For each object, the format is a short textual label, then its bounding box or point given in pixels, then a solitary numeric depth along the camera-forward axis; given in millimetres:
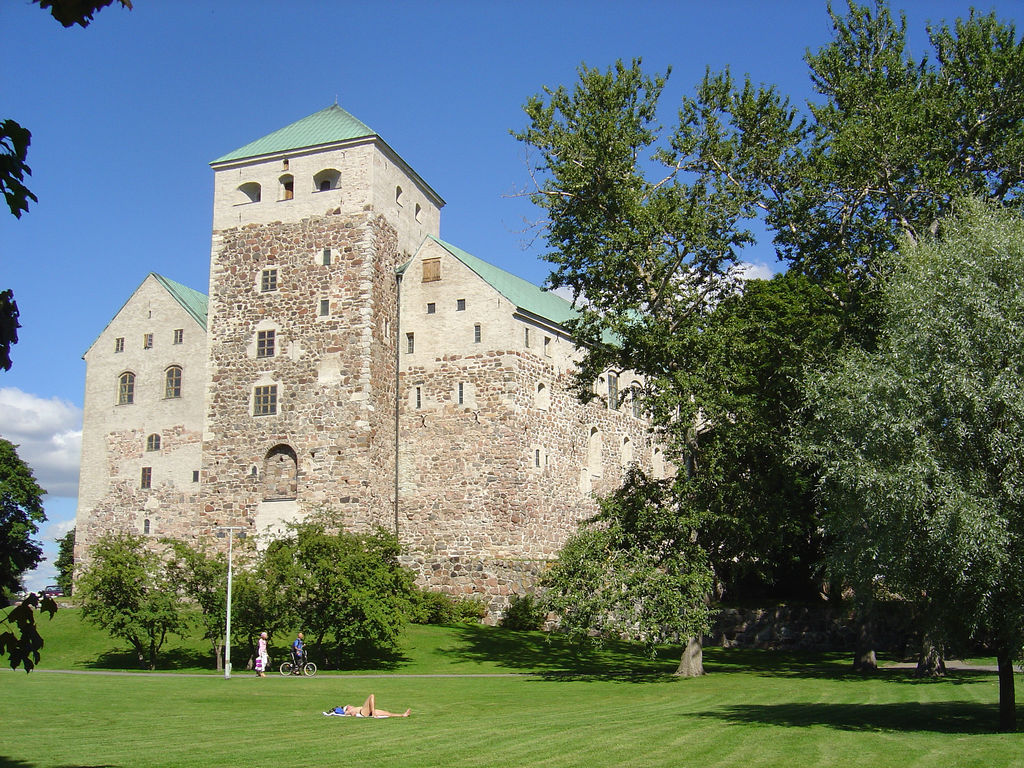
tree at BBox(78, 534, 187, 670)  30859
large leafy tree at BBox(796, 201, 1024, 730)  15617
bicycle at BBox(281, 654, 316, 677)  28984
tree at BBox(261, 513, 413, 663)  30516
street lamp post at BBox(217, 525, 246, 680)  27844
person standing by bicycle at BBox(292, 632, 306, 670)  28969
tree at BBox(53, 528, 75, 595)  62988
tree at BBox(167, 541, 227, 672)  31562
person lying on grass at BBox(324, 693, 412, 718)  18000
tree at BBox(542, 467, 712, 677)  26672
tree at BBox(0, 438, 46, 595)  52834
